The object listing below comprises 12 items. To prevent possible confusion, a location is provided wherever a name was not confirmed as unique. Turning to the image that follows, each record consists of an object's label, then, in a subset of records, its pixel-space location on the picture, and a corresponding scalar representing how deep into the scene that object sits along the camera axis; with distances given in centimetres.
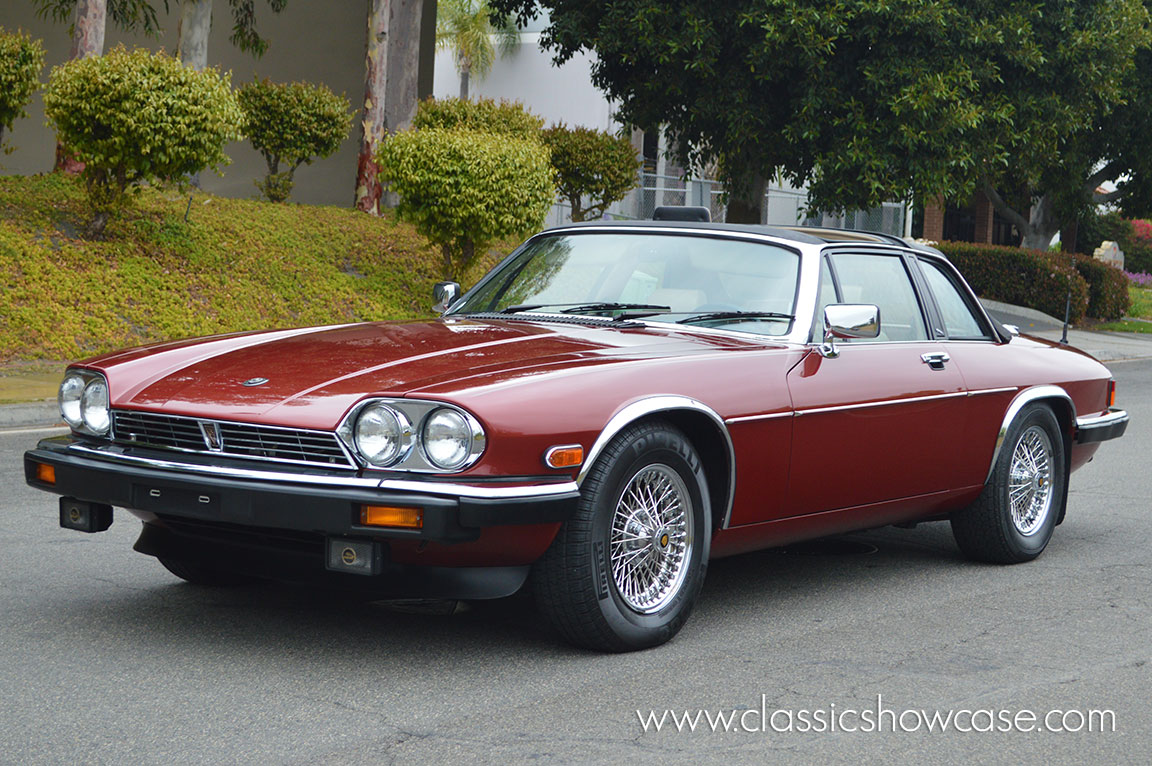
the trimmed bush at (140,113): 1520
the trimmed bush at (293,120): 2030
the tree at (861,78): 1953
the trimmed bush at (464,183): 1788
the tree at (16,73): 1619
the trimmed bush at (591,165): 2312
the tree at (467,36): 5862
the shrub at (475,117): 2038
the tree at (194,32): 1873
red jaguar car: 436
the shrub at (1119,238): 4691
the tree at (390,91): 2088
